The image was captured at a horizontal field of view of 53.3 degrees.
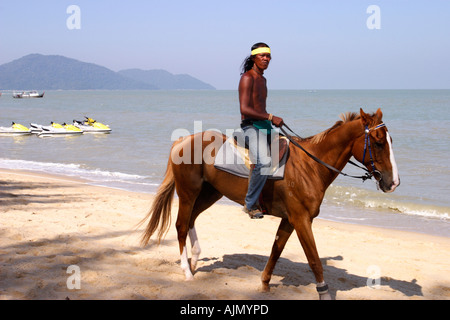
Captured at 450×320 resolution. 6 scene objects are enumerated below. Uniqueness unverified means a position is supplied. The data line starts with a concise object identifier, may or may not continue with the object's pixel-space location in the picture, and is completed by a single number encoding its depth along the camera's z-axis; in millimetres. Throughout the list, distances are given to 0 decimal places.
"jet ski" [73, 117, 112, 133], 34969
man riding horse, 5281
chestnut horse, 5086
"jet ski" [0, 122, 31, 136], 33312
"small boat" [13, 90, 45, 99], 149975
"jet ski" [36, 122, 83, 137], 33031
